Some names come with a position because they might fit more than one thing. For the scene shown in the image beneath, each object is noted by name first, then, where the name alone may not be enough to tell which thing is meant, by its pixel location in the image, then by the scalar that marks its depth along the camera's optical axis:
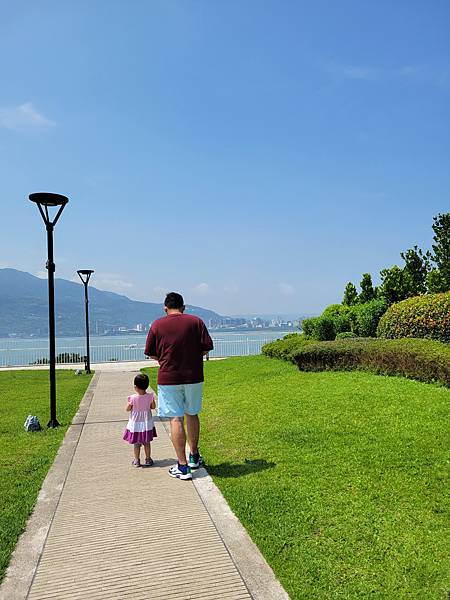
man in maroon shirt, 5.20
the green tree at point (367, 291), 21.14
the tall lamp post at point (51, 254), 8.45
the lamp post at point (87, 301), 18.70
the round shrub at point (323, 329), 17.52
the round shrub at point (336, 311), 18.70
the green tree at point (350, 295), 21.48
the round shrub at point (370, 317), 16.33
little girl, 5.86
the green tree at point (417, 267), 20.78
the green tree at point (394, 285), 20.23
